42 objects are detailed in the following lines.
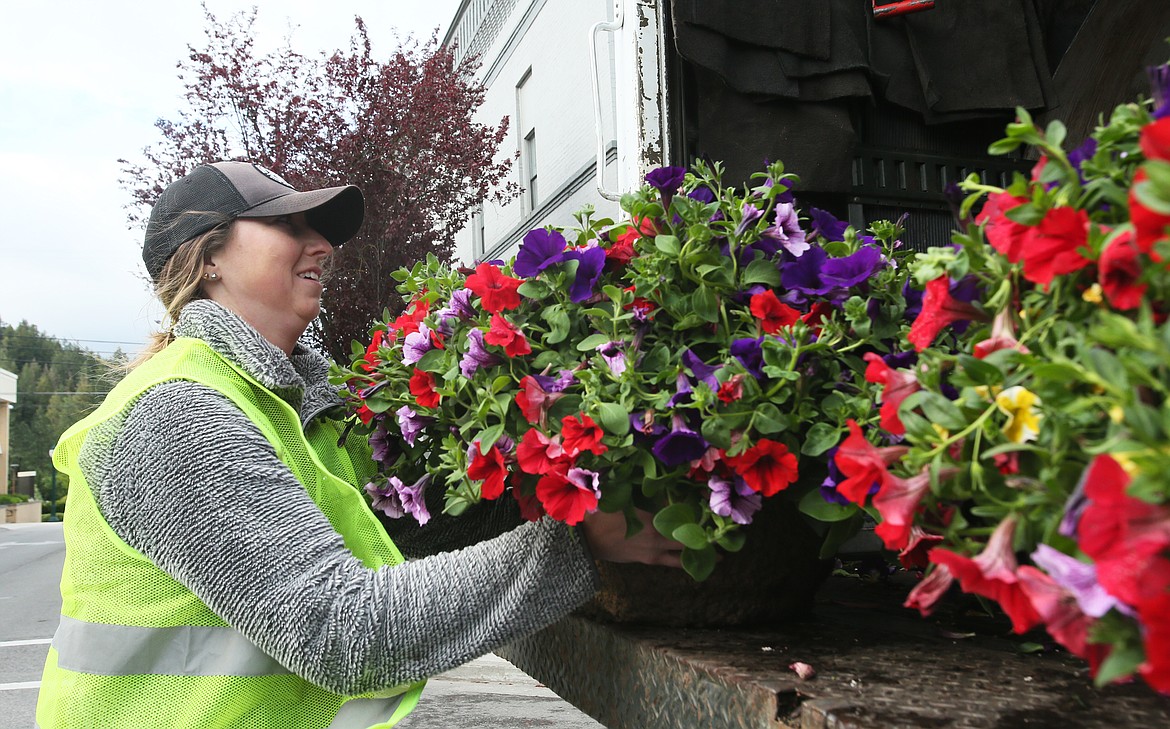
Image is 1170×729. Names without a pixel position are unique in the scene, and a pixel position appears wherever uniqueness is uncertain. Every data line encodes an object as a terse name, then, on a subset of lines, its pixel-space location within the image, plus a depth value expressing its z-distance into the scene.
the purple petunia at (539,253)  1.07
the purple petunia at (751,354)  0.94
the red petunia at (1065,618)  0.50
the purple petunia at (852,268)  0.99
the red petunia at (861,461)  0.68
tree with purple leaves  8.27
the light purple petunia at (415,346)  1.19
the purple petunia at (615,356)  0.96
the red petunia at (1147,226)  0.46
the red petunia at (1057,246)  0.58
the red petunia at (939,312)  0.73
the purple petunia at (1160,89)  0.55
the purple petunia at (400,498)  1.32
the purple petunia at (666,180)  1.08
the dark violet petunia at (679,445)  0.92
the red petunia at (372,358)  1.41
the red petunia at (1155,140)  0.45
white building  9.59
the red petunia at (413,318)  1.32
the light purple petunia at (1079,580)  0.48
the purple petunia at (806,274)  1.00
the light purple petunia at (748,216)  1.00
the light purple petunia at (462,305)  1.18
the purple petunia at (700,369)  0.95
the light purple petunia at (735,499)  0.95
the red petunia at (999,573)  0.57
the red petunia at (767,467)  0.93
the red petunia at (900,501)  0.64
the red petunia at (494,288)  1.09
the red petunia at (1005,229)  0.62
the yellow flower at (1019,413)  0.59
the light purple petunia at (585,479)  0.93
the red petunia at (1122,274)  0.51
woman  1.12
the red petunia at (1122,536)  0.44
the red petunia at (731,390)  0.92
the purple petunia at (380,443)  1.42
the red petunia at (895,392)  0.71
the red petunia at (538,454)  0.96
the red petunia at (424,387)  1.19
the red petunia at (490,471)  1.01
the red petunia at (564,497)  0.95
